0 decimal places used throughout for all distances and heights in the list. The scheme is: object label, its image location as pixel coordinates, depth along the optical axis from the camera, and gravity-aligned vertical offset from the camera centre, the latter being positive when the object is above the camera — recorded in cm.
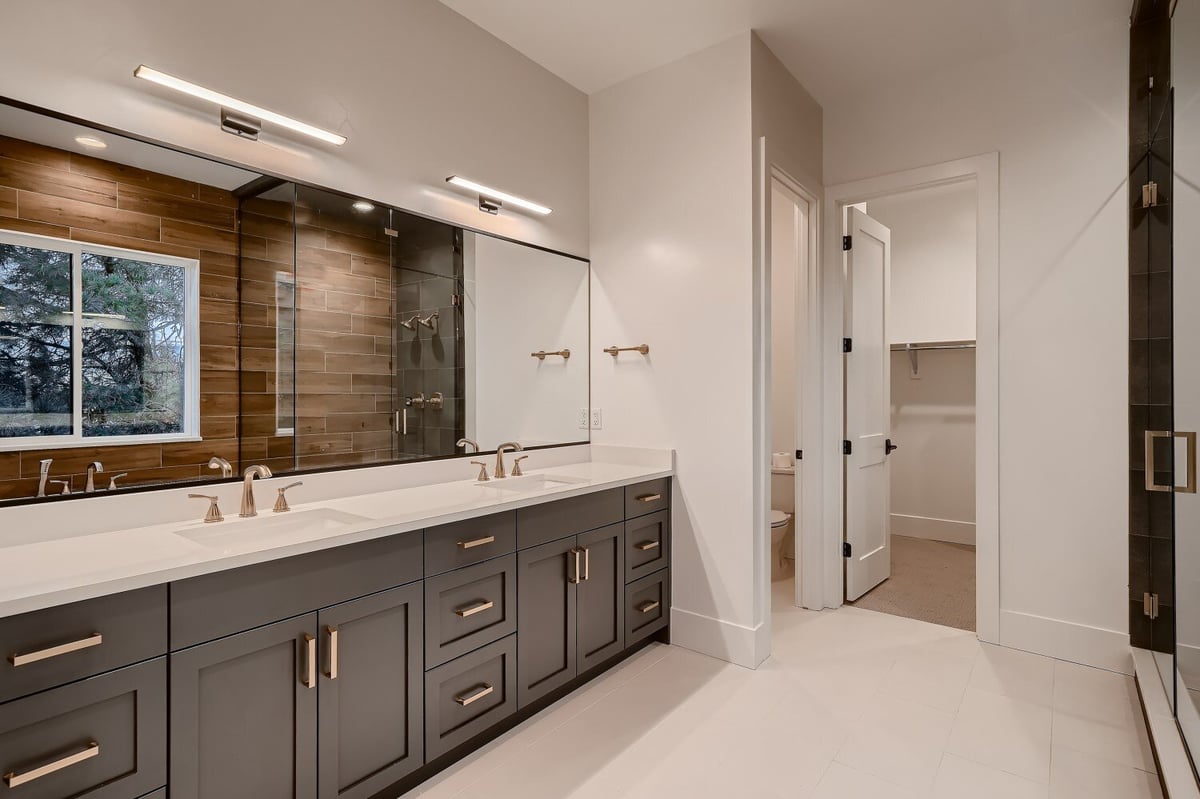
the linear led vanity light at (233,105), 167 +89
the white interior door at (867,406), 347 -3
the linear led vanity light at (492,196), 258 +92
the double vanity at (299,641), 119 -61
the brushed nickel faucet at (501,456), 267 -25
